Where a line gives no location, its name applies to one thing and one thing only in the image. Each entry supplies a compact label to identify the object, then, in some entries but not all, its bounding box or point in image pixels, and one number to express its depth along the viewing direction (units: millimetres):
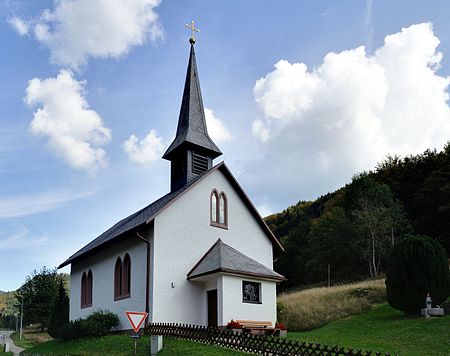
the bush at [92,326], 21016
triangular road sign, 14573
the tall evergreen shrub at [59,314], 31142
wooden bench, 19625
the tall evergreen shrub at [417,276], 23297
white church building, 20000
